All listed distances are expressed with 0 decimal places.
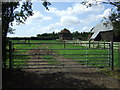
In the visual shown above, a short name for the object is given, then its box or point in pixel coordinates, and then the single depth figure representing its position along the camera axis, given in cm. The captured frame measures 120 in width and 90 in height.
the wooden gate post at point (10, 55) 437
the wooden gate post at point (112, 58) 505
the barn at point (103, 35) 2549
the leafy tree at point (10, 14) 369
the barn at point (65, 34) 5766
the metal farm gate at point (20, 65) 449
